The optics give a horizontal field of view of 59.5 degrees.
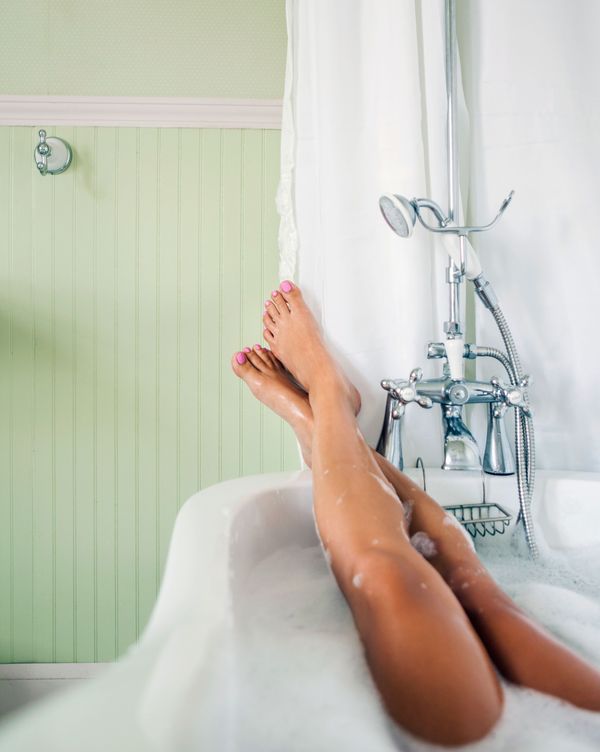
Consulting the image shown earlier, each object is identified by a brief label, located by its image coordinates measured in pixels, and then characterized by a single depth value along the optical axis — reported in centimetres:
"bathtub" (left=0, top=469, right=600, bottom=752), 29
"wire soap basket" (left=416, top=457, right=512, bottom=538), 98
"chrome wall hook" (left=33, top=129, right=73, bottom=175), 132
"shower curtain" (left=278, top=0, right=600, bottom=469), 111
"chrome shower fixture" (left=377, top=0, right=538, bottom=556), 97
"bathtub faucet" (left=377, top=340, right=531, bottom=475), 100
